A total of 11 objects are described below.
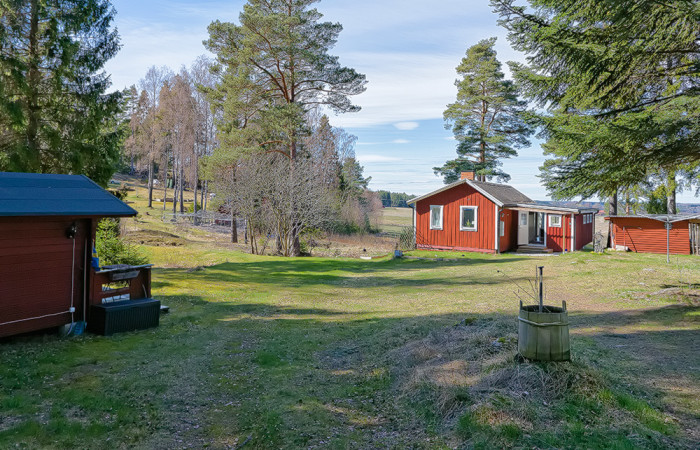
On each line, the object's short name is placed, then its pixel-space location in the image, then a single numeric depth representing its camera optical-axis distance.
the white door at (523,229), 24.75
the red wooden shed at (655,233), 21.31
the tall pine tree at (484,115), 32.53
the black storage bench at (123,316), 7.71
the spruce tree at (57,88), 11.91
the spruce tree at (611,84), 7.05
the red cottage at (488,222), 23.05
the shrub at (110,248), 12.02
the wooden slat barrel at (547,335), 4.63
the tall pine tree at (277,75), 21.33
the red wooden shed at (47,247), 6.61
